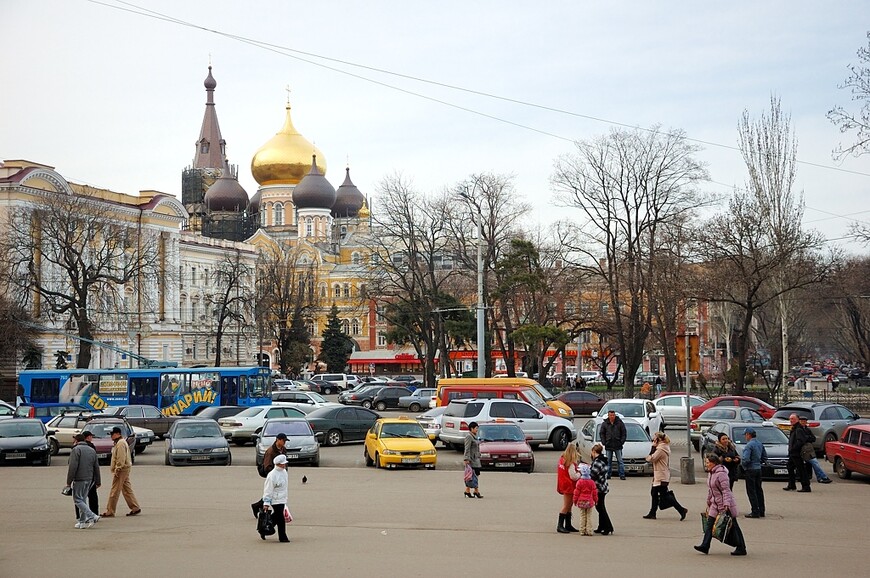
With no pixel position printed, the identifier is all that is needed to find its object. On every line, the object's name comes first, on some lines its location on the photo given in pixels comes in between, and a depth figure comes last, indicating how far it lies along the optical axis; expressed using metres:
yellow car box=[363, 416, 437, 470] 25.59
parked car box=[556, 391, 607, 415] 49.00
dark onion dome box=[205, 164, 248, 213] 135.00
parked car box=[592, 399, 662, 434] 32.03
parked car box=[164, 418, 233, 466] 27.17
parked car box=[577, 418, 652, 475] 24.31
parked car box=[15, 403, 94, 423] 38.47
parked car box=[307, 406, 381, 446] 33.22
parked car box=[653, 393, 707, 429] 38.91
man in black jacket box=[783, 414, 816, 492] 20.97
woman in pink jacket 13.58
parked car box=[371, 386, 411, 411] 59.25
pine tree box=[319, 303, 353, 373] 98.81
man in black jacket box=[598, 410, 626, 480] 22.33
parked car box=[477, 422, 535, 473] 25.22
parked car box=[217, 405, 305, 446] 34.44
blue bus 46.38
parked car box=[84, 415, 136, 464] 27.56
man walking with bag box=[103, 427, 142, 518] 17.14
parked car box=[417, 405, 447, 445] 31.85
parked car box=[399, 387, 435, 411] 57.28
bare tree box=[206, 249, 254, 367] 70.44
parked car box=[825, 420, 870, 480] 23.11
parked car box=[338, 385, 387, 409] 60.31
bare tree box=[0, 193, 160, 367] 57.44
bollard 22.53
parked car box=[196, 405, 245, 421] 37.31
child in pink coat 15.14
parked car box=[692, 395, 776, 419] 35.62
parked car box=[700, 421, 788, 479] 23.23
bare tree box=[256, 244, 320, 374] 84.12
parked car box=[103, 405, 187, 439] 36.81
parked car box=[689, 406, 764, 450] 31.54
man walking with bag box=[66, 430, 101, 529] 16.12
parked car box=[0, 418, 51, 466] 27.56
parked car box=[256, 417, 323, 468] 26.25
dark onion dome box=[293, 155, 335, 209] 124.19
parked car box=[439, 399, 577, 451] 30.06
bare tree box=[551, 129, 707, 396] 53.31
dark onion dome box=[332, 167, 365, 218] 136.88
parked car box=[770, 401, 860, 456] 29.12
